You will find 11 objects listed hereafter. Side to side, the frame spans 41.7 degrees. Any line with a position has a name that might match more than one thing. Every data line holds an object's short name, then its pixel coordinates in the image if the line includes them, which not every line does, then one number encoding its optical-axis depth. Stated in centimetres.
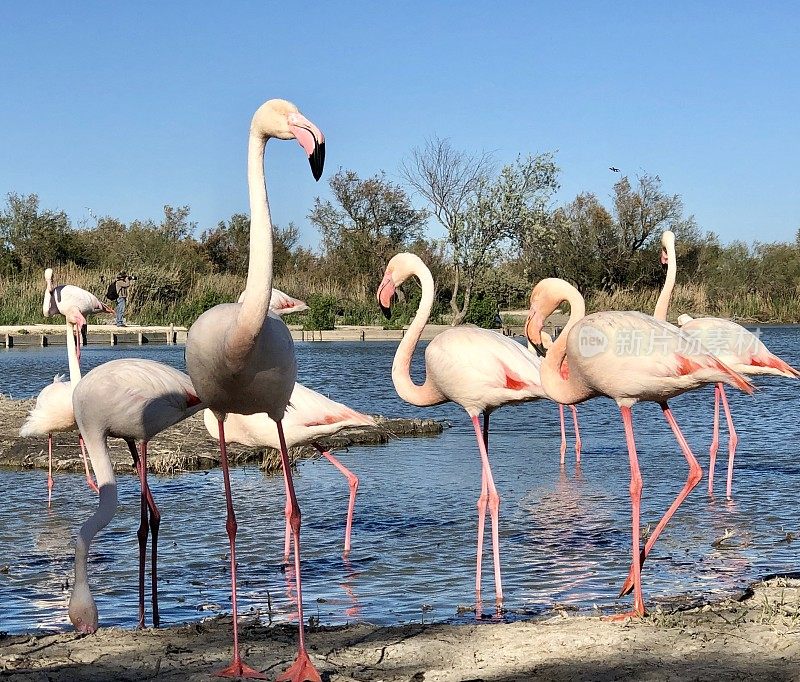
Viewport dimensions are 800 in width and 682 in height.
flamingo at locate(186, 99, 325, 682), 371
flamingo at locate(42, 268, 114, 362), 969
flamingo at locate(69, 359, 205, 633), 527
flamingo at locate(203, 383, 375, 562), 707
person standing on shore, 3388
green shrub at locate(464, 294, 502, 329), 3378
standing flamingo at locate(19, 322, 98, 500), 796
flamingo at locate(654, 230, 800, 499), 861
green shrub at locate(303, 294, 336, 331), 3269
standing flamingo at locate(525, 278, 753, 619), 543
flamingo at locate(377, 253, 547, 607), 630
